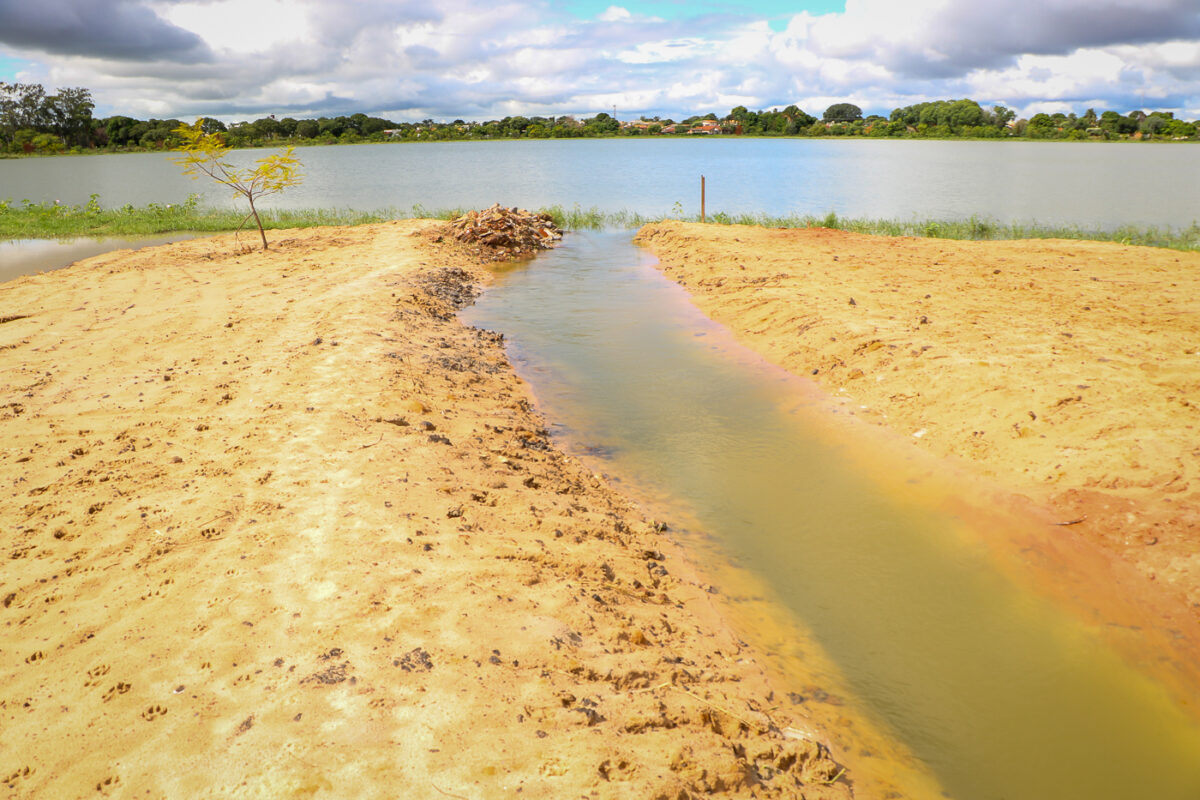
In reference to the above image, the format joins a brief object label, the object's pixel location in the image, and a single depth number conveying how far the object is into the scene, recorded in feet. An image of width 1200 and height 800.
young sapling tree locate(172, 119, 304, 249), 48.73
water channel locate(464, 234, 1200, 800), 10.67
